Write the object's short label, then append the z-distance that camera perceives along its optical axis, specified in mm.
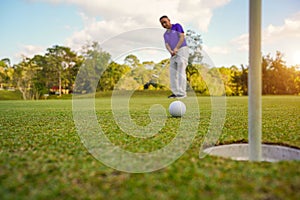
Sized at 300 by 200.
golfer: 6224
